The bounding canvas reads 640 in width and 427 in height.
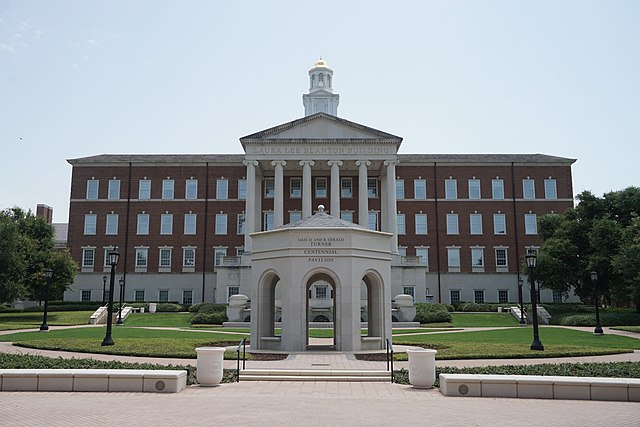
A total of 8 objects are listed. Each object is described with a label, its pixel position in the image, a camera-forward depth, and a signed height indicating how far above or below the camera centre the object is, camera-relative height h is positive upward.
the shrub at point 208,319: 46.03 -1.65
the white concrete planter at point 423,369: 16.33 -1.95
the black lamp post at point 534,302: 24.72 -0.19
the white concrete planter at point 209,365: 16.61 -1.89
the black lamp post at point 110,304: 26.50 -0.31
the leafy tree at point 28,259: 48.19 +3.44
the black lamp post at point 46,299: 38.81 -0.12
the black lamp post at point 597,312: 34.31 -0.87
